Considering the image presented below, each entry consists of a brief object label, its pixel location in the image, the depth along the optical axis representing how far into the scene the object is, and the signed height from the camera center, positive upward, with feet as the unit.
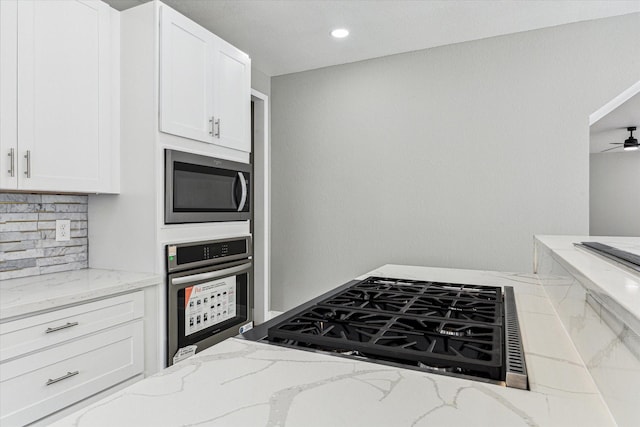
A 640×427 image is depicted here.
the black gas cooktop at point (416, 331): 2.42 -0.87
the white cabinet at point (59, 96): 5.57 +1.74
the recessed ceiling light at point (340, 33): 9.66 +4.35
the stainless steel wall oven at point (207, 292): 6.92 -1.53
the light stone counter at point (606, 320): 1.64 -0.58
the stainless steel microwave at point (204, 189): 7.02 +0.45
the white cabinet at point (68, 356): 4.71 -1.91
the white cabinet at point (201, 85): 7.02 +2.44
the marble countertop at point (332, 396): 1.85 -0.94
